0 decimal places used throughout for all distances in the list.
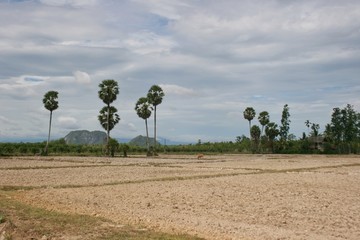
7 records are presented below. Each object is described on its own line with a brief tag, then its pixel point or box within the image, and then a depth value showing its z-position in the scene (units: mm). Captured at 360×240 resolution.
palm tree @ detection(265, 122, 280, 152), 100312
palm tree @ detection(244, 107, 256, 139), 102438
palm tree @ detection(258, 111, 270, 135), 102062
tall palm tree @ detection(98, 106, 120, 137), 77188
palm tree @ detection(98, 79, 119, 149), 75062
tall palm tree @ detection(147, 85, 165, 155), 80750
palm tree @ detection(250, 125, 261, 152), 102375
